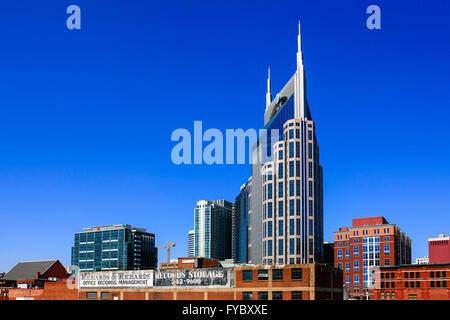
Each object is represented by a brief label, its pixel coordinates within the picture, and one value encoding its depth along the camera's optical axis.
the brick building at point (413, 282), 144.50
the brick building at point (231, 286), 96.81
